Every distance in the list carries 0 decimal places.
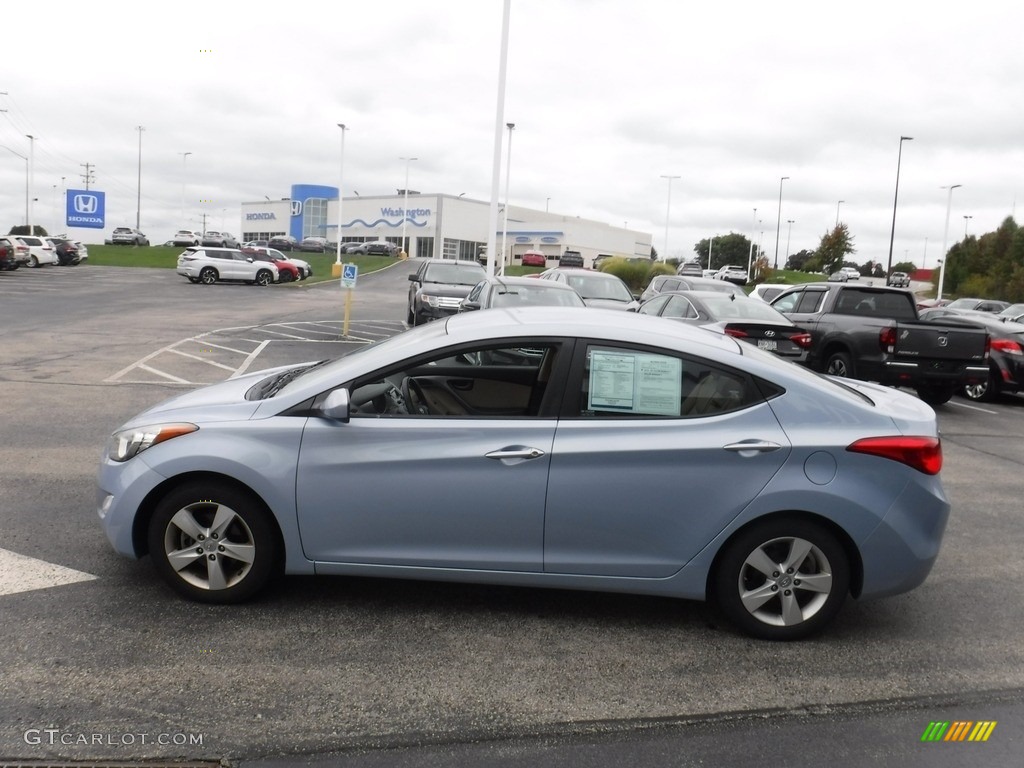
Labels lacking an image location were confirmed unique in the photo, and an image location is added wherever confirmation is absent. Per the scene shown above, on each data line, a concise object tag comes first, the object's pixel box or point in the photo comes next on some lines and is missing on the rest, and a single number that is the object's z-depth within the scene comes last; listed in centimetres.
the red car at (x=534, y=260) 7625
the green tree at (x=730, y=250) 12125
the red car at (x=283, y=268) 4622
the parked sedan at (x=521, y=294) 1445
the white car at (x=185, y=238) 7919
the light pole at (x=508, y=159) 4709
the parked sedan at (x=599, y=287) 1864
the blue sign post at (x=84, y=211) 7650
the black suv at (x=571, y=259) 6822
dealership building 10488
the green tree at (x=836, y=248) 9106
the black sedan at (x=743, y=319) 1266
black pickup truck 1266
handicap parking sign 1959
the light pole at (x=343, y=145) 5447
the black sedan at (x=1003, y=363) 1451
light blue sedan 436
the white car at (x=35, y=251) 4495
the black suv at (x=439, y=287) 1911
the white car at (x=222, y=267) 4112
